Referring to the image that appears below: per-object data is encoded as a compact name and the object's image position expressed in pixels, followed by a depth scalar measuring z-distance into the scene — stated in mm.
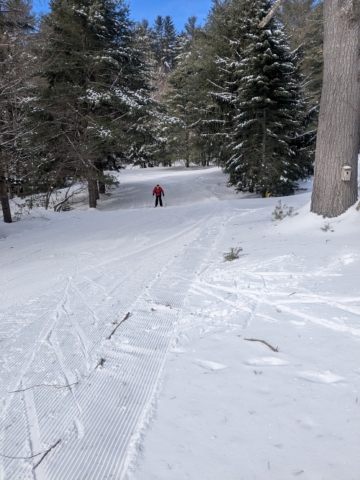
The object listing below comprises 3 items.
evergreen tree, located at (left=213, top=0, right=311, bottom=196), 15625
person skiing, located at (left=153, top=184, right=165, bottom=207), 16828
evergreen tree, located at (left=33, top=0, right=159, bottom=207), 15125
